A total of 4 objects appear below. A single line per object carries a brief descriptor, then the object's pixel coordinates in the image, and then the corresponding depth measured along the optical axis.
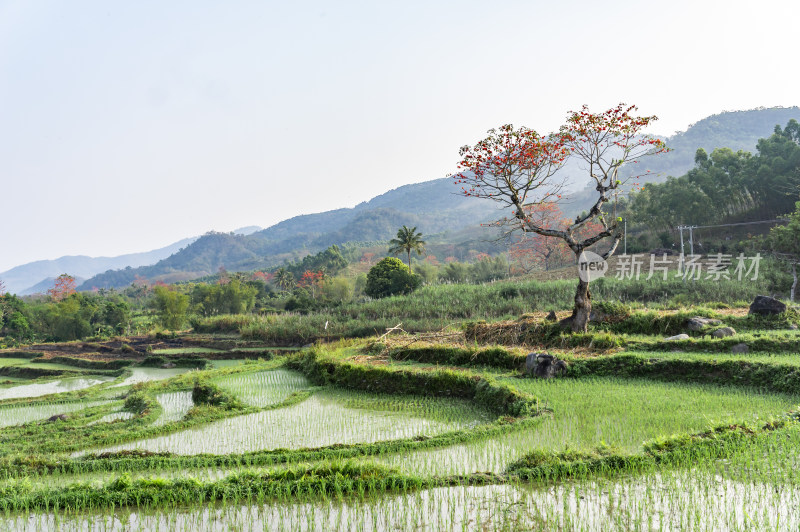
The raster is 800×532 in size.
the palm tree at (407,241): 39.44
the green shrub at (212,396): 10.59
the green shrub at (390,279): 31.59
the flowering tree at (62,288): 52.66
